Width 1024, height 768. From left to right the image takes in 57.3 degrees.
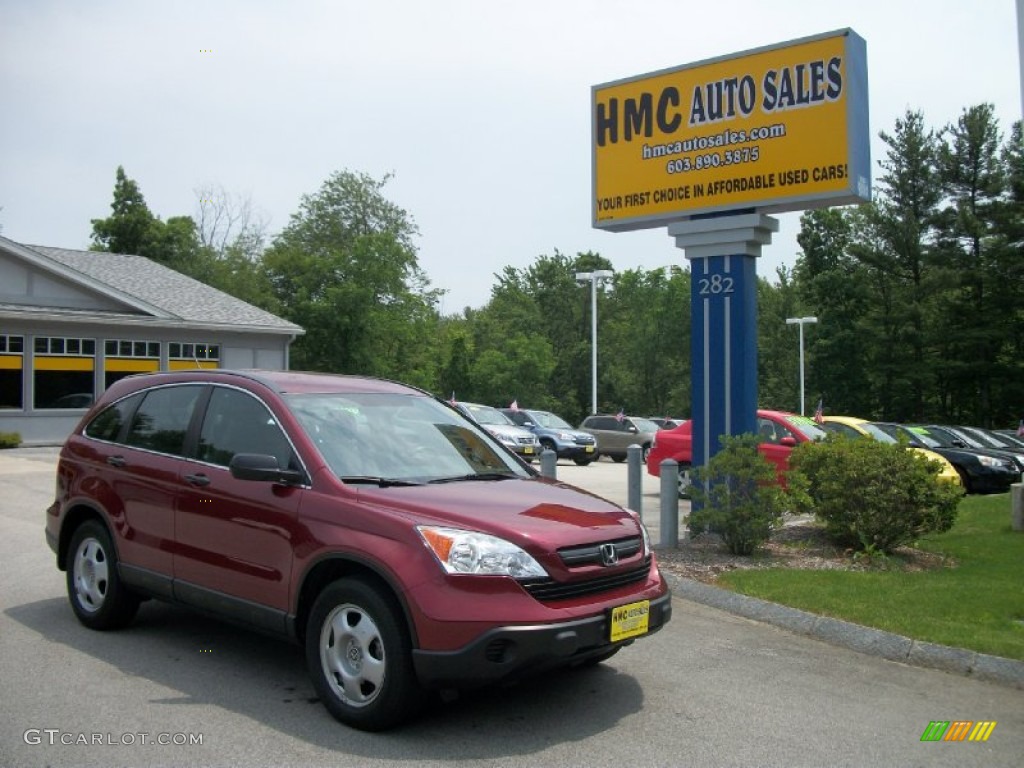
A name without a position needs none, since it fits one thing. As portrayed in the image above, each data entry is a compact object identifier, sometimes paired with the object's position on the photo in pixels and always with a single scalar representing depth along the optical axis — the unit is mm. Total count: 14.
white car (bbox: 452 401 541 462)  24203
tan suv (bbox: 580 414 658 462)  30219
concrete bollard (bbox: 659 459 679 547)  9836
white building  25234
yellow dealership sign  10625
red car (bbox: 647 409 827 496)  14273
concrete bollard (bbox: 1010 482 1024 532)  11398
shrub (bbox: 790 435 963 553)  9227
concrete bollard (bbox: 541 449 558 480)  11594
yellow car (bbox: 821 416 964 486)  15841
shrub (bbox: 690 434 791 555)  9102
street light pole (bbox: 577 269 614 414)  36091
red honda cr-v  4477
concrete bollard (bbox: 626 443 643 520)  11094
